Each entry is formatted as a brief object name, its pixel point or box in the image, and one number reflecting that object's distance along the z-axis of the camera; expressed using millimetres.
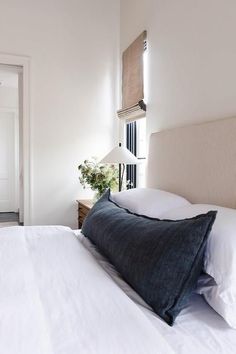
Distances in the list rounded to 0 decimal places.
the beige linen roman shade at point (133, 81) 2785
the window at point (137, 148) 2980
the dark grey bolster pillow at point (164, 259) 1023
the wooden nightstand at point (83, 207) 2873
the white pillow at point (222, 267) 986
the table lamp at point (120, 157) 2556
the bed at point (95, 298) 828
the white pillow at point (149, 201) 1705
